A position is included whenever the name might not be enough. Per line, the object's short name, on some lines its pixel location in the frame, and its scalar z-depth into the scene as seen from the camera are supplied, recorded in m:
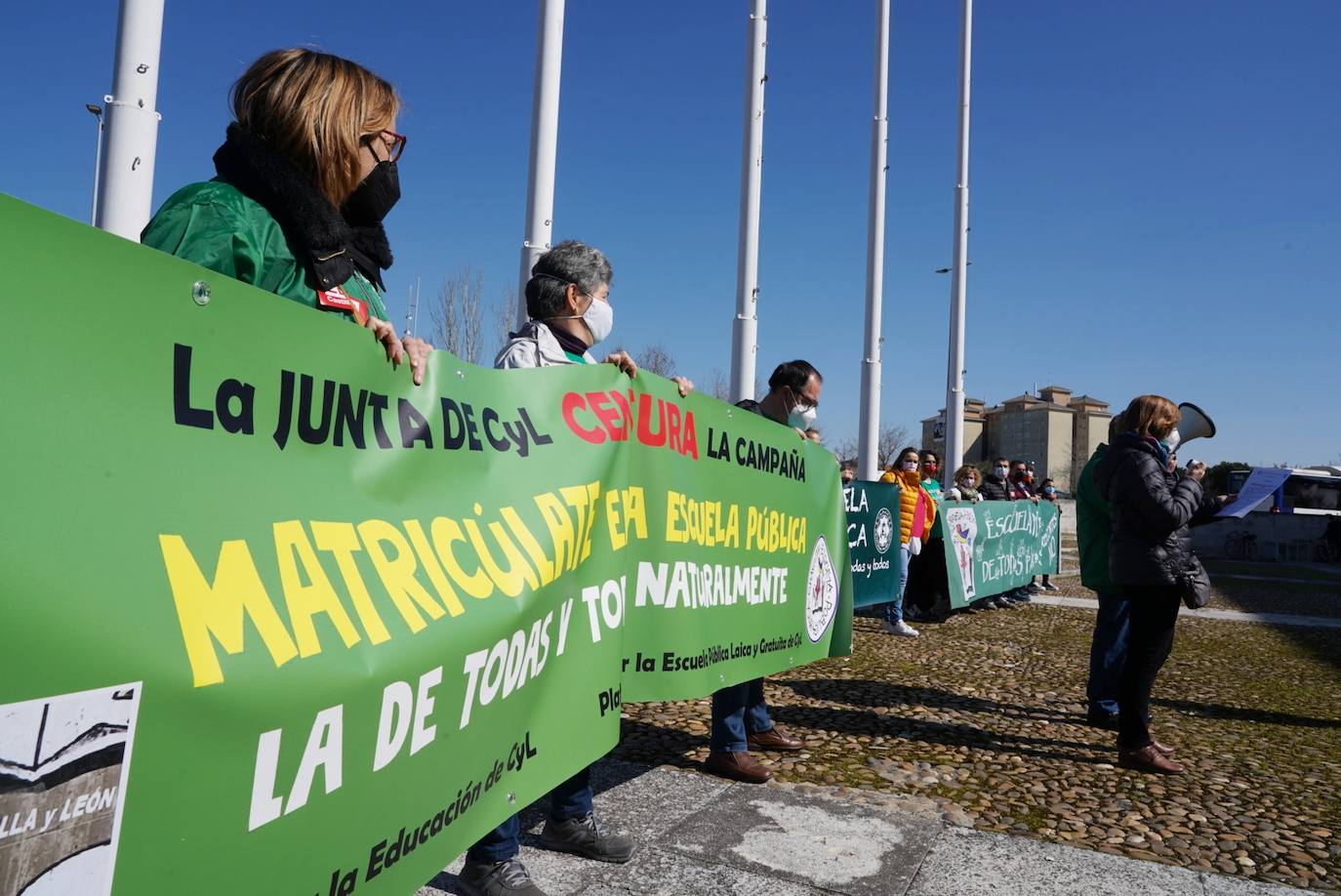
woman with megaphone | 4.54
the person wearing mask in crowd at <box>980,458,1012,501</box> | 12.99
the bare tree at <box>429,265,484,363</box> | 22.61
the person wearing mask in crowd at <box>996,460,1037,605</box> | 13.82
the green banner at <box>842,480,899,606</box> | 9.35
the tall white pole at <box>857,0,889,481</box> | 13.74
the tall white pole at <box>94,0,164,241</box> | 3.67
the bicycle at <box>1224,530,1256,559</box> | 30.52
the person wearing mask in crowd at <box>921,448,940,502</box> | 10.59
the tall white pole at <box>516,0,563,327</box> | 6.52
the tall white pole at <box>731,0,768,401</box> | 10.30
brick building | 111.94
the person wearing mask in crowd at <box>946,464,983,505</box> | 11.91
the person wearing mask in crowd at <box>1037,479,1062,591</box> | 14.77
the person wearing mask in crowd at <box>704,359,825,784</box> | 4.16
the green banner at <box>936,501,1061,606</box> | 10.72
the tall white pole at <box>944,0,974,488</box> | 17.30
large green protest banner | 1.10
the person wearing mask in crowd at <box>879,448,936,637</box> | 9.55
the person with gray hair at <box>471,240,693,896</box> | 2.97
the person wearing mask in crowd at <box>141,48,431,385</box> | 1.78
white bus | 32.12
